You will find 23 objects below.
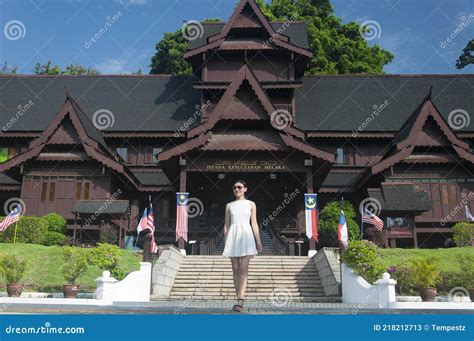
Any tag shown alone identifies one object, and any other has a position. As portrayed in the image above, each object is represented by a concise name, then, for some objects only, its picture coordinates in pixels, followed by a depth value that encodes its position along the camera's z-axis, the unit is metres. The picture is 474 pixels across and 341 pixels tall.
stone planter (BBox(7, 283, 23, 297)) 13.70
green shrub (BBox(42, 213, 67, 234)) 22.22
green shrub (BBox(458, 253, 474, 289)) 14.02
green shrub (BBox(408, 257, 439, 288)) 13.38
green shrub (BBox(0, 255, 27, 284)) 14.14
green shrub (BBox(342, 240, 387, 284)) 13.52
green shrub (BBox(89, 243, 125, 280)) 14.03
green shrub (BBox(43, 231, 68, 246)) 21.26
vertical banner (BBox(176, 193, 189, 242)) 20.69
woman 8.13
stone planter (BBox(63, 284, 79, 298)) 13.27
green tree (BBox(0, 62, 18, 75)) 61.32
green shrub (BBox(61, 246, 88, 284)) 14.27
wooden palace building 22.22
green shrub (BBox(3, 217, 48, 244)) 20.30
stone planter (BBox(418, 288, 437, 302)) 13.00
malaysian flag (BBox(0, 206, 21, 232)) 18.89
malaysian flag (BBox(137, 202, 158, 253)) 16.16
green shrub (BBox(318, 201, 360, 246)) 23.50
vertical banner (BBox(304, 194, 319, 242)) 20.48
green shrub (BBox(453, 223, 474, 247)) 19.73
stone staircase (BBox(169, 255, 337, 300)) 14.77
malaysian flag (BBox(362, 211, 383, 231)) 18.89
